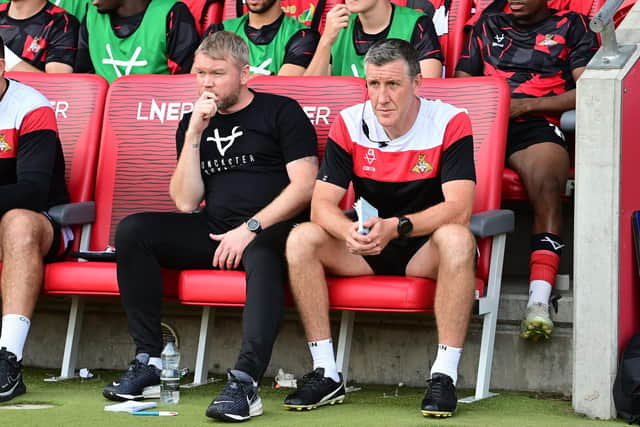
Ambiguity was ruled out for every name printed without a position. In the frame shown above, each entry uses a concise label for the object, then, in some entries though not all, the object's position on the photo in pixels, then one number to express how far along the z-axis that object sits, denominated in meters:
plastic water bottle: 8.60
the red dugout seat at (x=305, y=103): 8.84
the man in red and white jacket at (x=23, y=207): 8.98
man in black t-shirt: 8.65
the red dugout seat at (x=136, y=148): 10.22
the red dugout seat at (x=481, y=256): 8.28
